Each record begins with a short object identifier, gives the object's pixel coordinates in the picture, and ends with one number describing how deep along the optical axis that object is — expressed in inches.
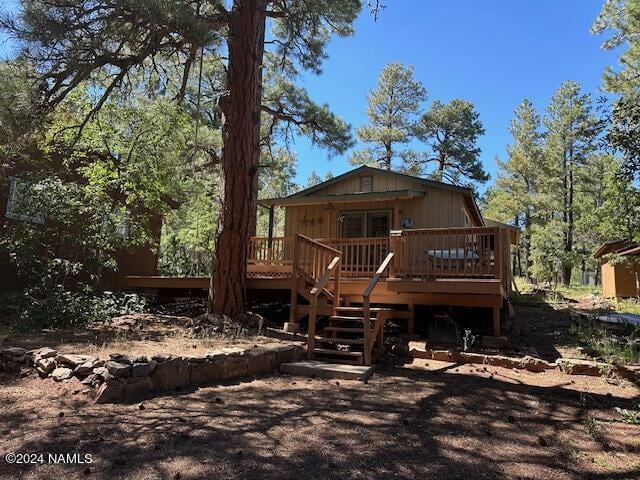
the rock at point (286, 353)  247.9
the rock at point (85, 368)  176.6
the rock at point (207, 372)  200.1
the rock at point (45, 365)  186.7
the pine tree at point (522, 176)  1133.7
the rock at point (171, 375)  184.9
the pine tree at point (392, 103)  1181.7
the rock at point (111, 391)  164.9
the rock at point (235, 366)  213.6
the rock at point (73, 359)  181.1
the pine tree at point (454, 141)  1155.9
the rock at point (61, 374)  179.2
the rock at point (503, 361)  260.0
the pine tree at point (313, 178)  1844.4
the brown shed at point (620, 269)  635.6
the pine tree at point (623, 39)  635.5
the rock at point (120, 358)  177.2
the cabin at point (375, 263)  306.8
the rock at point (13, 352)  198.1
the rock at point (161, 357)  188.4
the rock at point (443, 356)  276.5
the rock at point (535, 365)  253.1
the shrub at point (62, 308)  278.7
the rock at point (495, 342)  302.9
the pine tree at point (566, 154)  976.9
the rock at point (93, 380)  171.5
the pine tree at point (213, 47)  248.5
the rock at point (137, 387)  171.9
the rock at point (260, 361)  227.8
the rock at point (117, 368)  170.6
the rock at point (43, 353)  192.1
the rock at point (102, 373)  169.9
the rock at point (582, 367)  239.1
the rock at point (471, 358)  268.4
